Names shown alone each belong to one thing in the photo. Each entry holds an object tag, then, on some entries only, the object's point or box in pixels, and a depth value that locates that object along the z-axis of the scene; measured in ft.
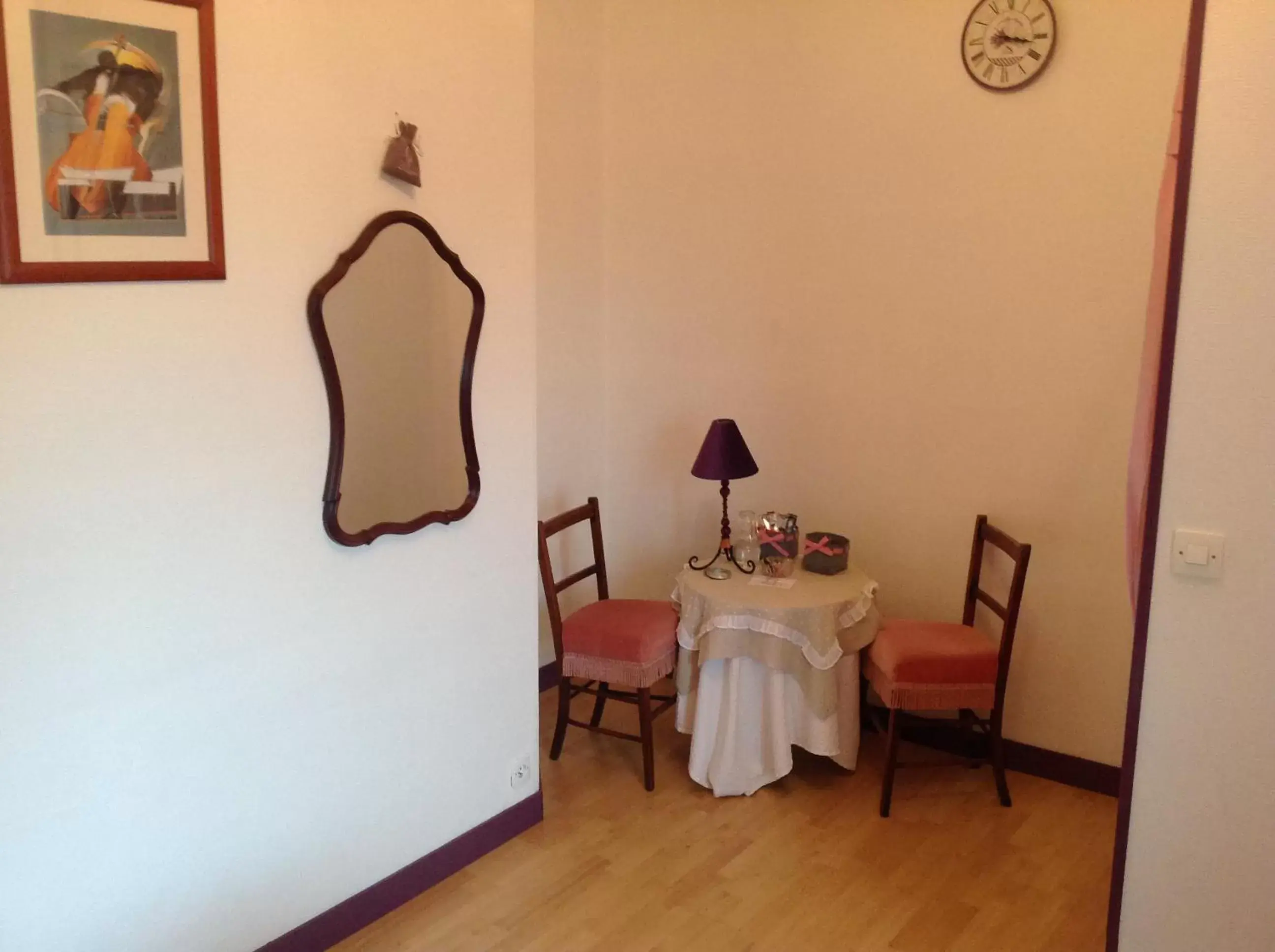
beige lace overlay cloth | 10.52
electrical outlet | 10.05
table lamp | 11.53
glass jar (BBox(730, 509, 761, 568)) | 11.98
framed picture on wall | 5.97
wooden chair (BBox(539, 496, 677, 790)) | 10.91
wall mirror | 7.84
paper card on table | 11.16
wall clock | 10.34
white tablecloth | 10.75
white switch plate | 6.80
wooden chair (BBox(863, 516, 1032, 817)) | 10.39
